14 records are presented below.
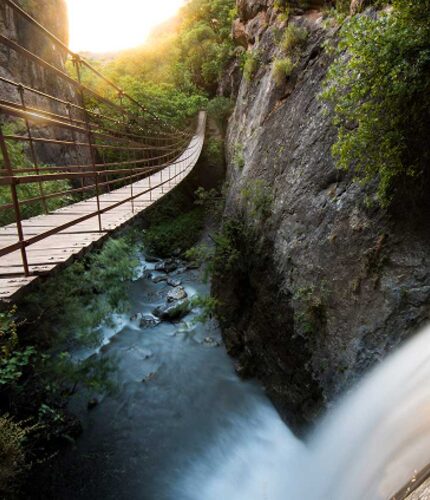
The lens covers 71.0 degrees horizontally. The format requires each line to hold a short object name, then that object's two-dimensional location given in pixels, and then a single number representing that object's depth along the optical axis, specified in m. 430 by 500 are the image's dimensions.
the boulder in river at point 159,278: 8.35
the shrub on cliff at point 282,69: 5.30
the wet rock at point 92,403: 4.49
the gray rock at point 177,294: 7.48
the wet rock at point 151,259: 9.45
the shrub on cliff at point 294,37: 5.21
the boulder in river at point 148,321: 6.56
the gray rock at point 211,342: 5.89
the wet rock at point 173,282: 8.13
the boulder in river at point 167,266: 8.93
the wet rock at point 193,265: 8.85
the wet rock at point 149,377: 5.21
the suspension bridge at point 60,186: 1.95
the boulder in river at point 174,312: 6.73
